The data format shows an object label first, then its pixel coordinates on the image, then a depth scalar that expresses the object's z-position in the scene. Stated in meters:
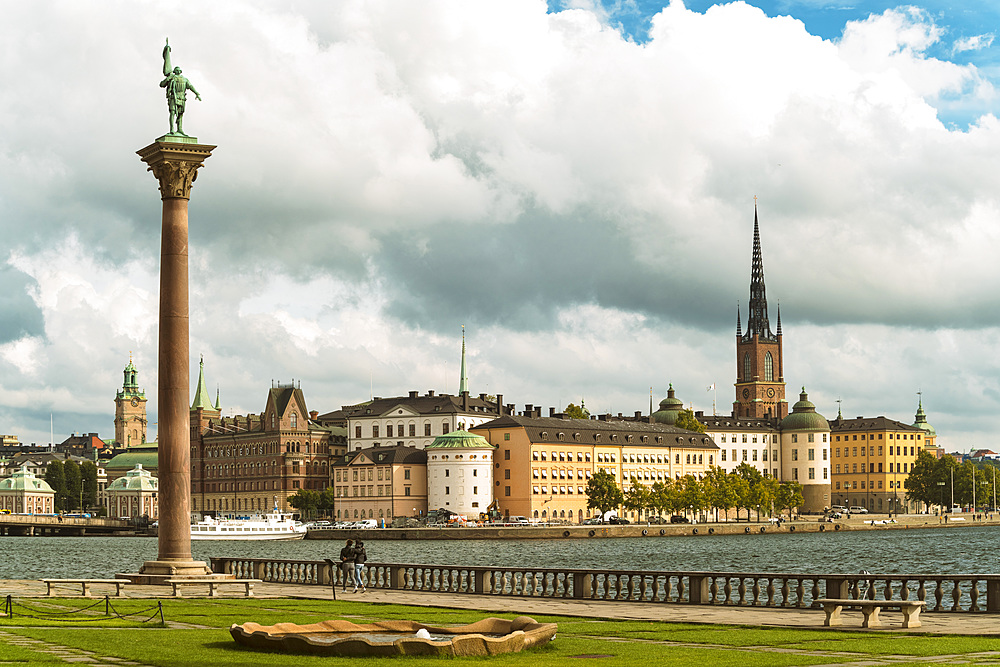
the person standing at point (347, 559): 41.69
